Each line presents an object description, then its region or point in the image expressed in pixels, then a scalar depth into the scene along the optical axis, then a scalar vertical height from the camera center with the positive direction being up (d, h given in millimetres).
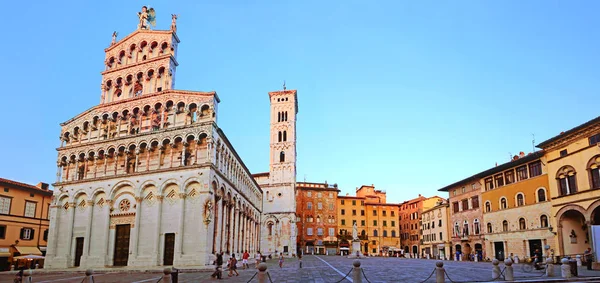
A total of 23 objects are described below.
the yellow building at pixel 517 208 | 38531 +2168
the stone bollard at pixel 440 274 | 16469 -1645
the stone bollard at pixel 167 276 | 15164 -1600
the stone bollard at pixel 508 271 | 18391 -1721
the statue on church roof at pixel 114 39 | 44712 +19868
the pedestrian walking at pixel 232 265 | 25397 -2020
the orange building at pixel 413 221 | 84938 +1972
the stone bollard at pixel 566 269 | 19297 -1716
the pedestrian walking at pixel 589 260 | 25944 -1762
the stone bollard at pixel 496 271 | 19594 -1825
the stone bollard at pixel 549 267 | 20400 -1739
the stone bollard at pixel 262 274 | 14972 -1498
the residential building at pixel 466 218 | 49781 +1528
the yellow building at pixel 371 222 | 90125 +1829
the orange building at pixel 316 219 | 85125 +2319
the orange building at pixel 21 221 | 41375 +1020
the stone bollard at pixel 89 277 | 15602 -1695
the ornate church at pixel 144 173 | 33875 +4928
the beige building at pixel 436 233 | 63262 -345
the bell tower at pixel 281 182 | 70500 +8252
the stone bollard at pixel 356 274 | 15883 -1603
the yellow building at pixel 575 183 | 31594 +3717
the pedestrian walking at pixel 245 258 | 32891 -2109
